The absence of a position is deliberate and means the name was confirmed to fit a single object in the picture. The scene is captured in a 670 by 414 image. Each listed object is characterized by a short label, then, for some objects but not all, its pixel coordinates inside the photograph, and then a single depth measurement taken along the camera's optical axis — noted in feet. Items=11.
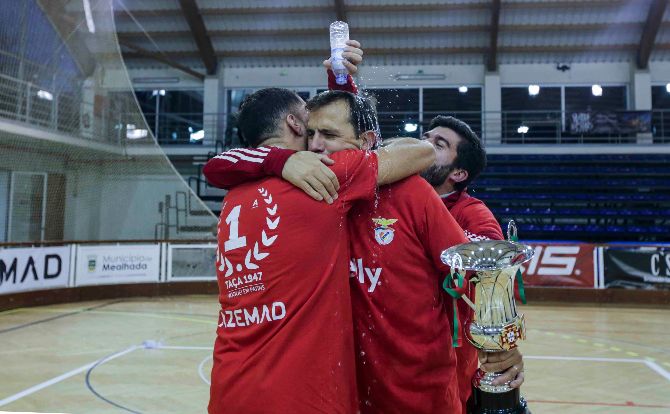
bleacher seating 37.60
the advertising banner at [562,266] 29.32
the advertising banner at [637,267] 28.58
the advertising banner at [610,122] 41.93
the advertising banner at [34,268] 25.13
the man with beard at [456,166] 6.29
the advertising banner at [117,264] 29.22
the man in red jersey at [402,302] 4.24
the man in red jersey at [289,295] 3.82
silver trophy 3.47
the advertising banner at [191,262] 31.17
